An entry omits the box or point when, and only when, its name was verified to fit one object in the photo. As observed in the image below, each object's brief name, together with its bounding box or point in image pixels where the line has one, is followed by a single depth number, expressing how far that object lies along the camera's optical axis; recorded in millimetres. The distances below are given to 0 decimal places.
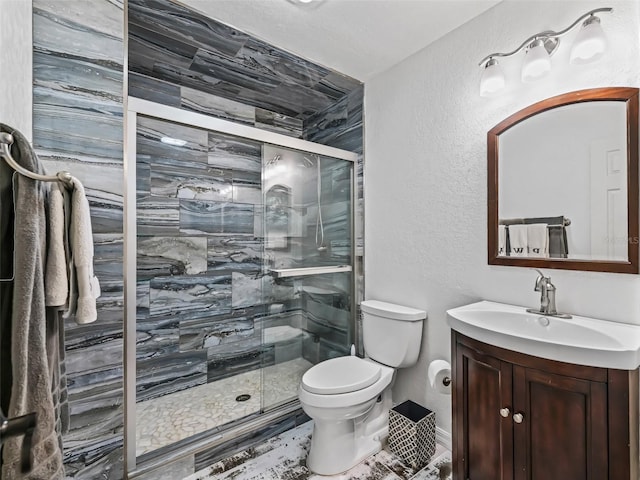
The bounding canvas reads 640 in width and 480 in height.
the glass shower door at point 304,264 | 2193
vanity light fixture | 1210
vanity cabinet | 910
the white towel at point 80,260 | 826
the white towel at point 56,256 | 771
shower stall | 2174
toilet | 1570
